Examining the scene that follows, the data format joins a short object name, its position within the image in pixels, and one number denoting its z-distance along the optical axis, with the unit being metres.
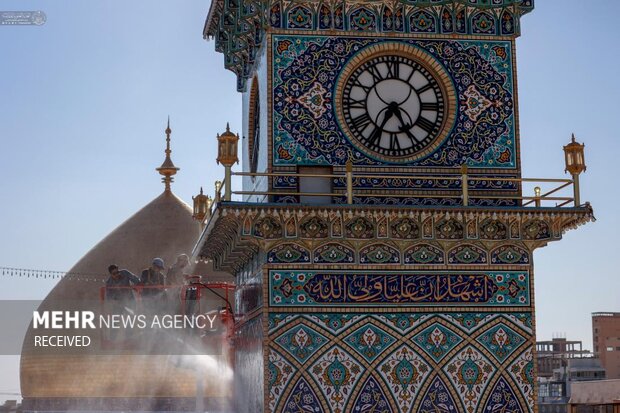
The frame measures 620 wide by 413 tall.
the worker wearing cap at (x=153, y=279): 25.59
